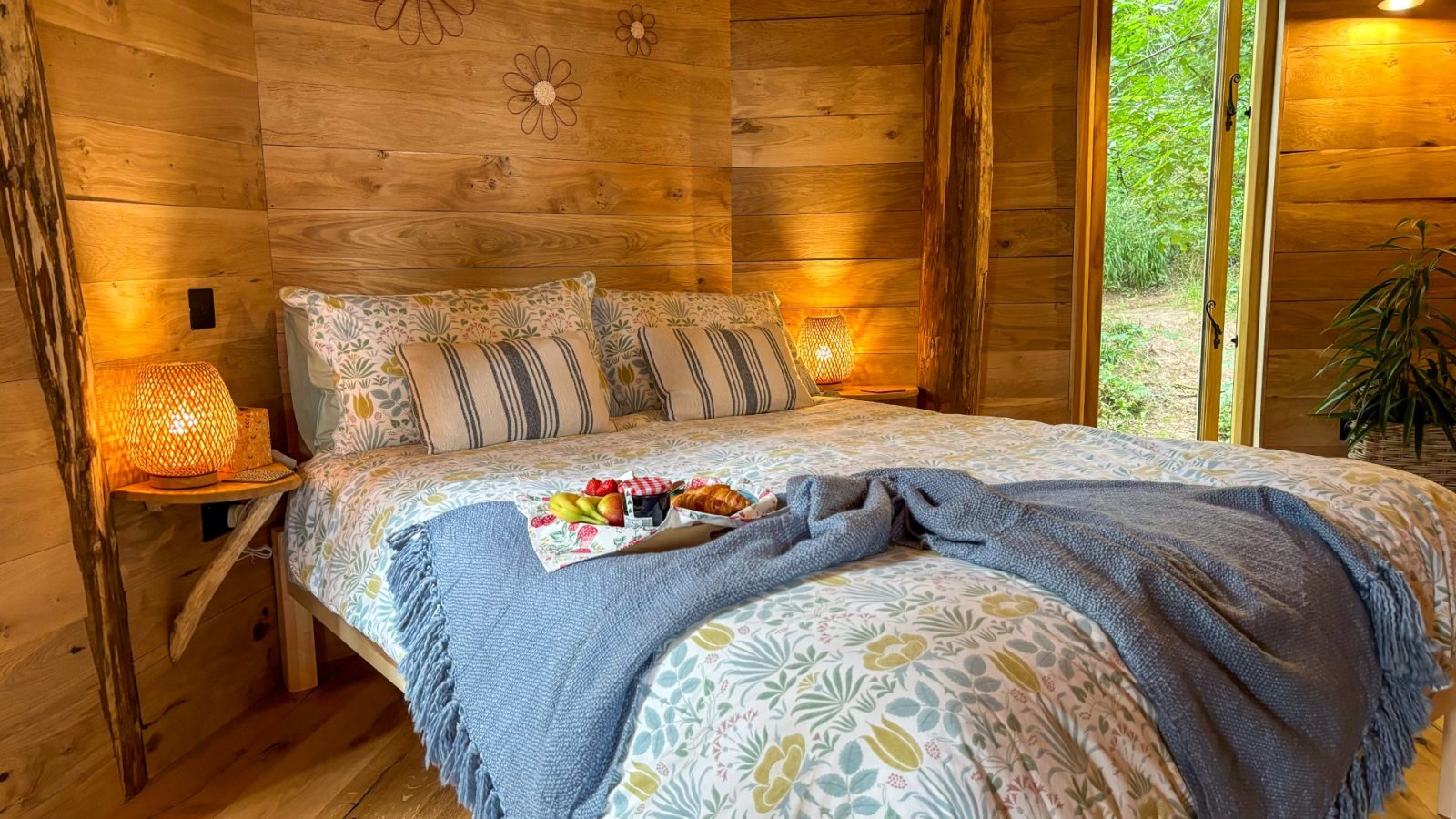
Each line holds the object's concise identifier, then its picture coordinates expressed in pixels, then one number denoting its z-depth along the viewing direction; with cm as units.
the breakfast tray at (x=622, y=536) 154
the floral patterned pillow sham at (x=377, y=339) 250
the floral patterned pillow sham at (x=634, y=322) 302
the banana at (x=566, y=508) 166
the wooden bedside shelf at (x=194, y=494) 213
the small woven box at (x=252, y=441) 237
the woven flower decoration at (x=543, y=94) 315
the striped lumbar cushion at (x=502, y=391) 246
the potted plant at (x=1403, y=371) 339
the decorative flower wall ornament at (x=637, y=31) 336
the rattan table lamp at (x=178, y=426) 215
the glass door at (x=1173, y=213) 381
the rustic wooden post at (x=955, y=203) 356
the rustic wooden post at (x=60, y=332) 189
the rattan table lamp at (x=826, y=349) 363
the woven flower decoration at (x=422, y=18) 290
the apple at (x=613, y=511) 163
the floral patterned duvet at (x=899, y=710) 104
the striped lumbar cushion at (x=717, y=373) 295
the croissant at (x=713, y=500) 166
